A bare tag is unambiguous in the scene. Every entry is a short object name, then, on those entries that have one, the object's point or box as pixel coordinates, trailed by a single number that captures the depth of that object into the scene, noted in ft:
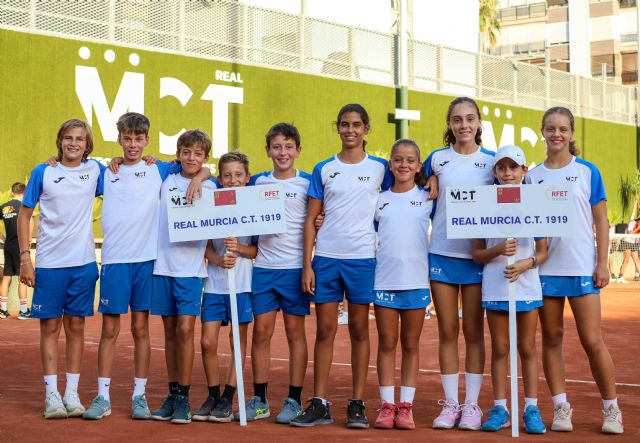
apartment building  175.52
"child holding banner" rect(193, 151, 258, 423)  20.27
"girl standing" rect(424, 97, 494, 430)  19.67
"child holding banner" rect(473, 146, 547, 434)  19.17
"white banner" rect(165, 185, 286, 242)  20.01
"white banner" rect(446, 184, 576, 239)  18.94
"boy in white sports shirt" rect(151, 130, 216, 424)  20.27
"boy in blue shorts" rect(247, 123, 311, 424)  20.47
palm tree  142.00
